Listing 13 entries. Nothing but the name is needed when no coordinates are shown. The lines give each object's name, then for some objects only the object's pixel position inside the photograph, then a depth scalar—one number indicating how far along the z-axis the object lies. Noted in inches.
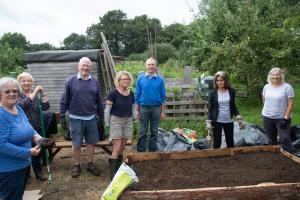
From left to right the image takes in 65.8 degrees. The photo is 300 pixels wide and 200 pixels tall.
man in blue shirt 145.7
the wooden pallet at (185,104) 208.7
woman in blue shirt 73.5
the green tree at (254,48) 262.4
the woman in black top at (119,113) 129.0
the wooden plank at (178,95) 210.2
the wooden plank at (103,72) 221.4
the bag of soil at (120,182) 82.6
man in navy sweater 129.1
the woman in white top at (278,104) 130.4
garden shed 219.6
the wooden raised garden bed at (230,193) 83.5
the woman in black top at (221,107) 130.9
